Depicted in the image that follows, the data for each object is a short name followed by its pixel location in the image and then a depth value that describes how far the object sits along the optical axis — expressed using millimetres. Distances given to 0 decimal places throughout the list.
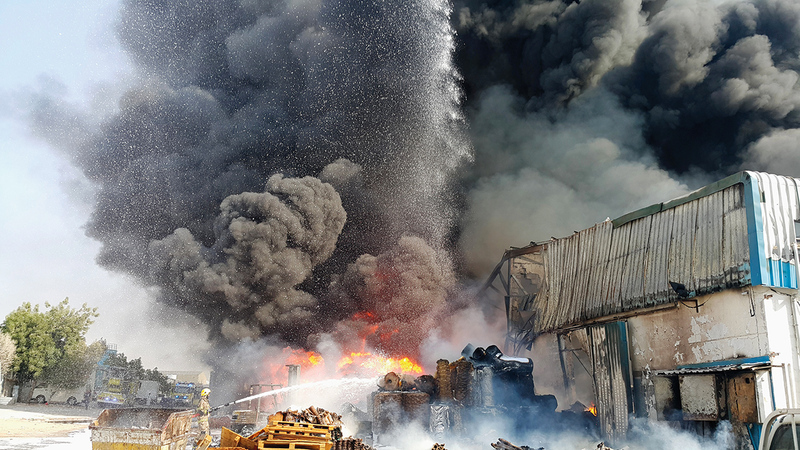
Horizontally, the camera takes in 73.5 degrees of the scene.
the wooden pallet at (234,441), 9938
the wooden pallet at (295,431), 9648
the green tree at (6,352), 33594
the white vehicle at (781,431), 5340
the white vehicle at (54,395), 38188
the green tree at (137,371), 43000
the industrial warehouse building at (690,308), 12594
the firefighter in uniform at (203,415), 12508
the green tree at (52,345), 35438
